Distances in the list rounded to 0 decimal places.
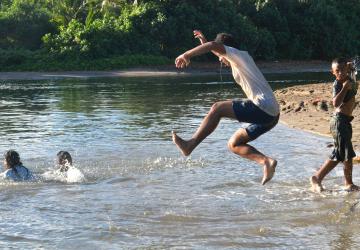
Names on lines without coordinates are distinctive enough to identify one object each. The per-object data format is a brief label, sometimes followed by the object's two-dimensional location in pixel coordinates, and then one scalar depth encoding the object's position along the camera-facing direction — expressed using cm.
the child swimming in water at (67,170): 938
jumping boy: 663
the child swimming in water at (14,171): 920
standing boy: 787
